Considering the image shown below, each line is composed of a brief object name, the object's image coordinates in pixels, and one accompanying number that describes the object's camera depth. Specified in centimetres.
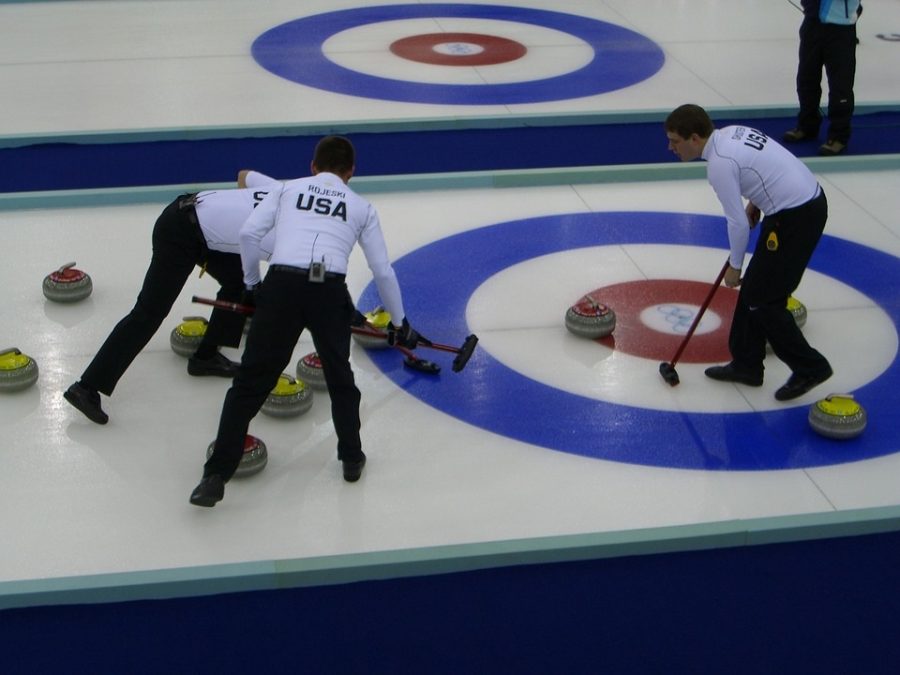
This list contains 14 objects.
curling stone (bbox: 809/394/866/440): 1237
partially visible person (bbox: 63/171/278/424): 1237
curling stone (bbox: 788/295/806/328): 1462
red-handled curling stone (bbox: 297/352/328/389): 1327
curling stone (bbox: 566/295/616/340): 1430
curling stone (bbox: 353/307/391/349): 1407
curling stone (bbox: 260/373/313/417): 1270
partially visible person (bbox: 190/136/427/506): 1086
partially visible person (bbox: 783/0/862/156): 1962
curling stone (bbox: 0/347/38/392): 1307
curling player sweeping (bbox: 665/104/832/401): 1215
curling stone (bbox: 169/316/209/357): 1393
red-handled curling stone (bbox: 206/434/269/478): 1169
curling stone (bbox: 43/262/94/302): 1505
